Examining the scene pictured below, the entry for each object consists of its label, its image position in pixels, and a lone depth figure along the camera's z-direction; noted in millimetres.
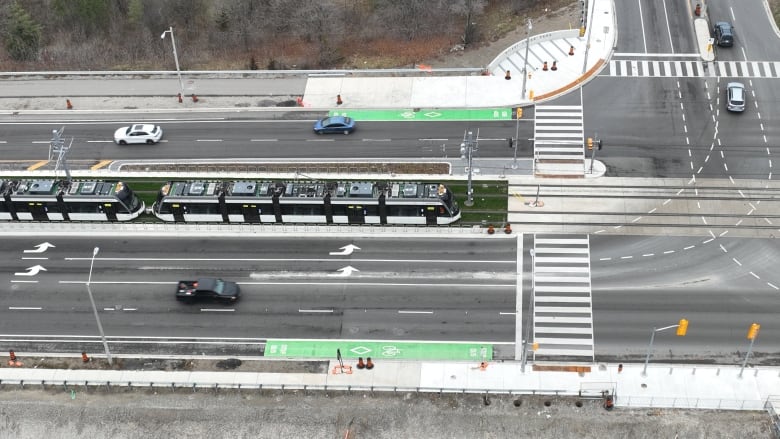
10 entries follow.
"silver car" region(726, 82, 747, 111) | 78500
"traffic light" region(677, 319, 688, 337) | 52616
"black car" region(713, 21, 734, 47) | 86250
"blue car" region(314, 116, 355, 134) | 80125
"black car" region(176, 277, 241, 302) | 63406
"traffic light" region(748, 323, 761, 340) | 52466
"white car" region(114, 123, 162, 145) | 81000
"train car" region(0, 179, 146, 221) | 70438
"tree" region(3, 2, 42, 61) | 98188
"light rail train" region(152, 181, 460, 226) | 68562
